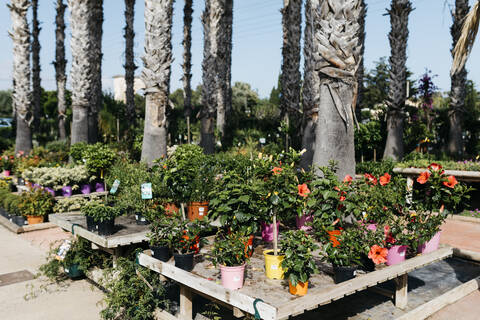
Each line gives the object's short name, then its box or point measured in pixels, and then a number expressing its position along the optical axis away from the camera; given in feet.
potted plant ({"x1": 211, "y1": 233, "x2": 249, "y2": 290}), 11.53
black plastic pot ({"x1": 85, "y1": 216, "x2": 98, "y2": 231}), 17.11
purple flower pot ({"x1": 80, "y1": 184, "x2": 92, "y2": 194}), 31.35
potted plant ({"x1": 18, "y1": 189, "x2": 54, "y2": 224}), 29.04
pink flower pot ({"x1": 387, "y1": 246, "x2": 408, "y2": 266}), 13.96
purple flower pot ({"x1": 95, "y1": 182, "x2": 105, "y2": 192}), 32.18
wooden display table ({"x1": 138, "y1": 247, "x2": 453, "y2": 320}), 10.35
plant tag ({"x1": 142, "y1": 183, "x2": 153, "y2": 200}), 17.22
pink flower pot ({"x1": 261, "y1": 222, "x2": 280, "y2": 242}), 16.44
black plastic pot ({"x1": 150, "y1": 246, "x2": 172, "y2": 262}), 13.92
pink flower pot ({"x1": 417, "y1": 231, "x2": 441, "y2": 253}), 15.28
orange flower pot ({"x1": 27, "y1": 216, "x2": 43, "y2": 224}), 29.30
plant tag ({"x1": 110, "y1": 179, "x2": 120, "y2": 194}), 18.55
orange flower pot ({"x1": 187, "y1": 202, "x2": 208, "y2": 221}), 19.10
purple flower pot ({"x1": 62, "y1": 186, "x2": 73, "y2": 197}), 30.40
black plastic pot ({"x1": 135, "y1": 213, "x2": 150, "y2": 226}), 18.66
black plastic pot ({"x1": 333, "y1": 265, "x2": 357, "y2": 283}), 11.99
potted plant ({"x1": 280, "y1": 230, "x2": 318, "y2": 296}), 10.84
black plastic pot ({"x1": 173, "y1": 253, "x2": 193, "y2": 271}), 13.10
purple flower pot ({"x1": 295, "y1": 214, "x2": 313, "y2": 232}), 16.93
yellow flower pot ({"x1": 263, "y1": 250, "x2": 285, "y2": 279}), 12.35
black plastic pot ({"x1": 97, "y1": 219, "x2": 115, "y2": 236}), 16.12
